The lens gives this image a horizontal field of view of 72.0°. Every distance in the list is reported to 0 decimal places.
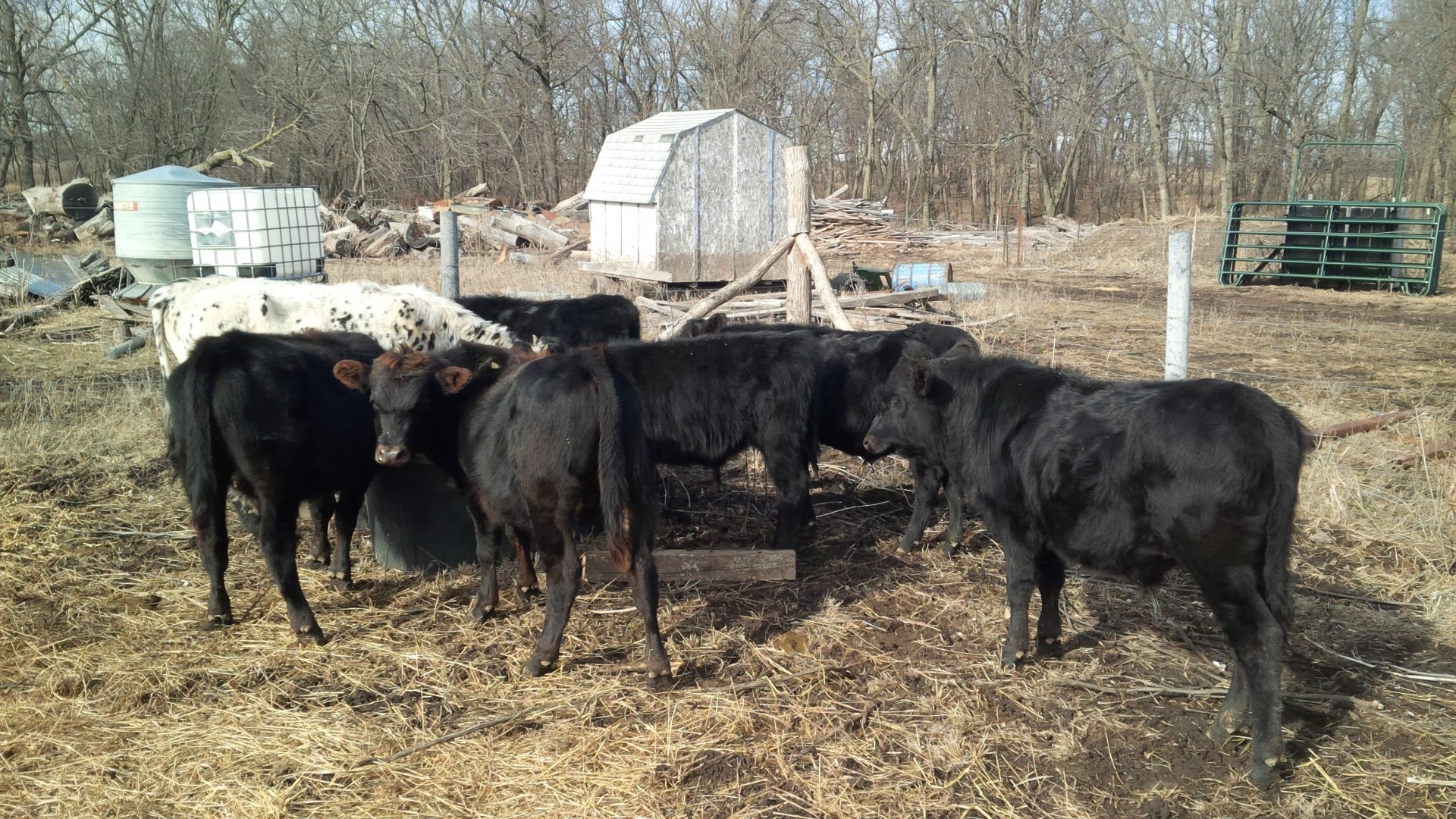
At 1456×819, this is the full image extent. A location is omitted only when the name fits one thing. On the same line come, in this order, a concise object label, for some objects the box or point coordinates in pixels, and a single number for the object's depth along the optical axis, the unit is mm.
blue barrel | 17672
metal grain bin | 11578
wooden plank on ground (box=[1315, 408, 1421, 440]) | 7691
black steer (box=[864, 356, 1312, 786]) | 3787
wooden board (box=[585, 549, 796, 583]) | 5453
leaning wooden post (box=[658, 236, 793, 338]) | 8609
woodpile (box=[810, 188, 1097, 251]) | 27844
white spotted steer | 7508
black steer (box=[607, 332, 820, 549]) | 6047
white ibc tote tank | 10109
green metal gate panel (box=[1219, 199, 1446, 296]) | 18703
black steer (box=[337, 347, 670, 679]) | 4539
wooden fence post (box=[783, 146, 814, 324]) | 8578
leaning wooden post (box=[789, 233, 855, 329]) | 8070
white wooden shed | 16172
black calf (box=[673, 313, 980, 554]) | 6707
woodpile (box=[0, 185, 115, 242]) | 24234
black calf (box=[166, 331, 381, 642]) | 4863
